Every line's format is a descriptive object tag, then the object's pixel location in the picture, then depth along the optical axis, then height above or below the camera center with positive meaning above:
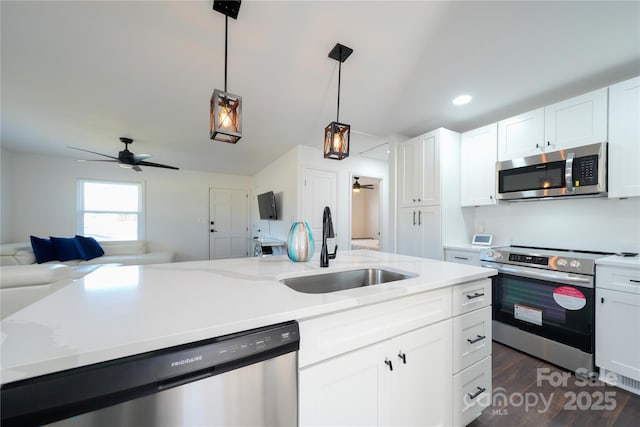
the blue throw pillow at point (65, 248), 3.88 -0.63
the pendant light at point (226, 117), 1.27 +0.52
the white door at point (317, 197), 3.82 +0.24
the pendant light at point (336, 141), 1.67 +0.50
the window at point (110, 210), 4.81 +0.01
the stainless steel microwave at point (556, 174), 1.89 +0.34
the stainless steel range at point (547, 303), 1.77 -0.76
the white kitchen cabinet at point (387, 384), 0.84 -0.70
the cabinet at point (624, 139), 1.75 +0.56
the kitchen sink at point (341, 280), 1.33 -0.42
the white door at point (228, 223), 6.05 -0.32
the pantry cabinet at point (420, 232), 2.77 -0.25
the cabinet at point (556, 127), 1.92 +0.78
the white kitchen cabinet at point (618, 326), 1.59 -0.79
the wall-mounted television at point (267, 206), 4.52 +0.11
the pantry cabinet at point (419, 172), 2.80 +0.50
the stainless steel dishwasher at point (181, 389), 0.49 -0.43
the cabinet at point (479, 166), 2.58 +0.53
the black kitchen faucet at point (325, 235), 1.46 -0.15
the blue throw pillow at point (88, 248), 4.11 -0.67
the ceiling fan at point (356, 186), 6.36 +0.70
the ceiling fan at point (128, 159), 3.41 +0.77
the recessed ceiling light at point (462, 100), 2.36 +1.14
